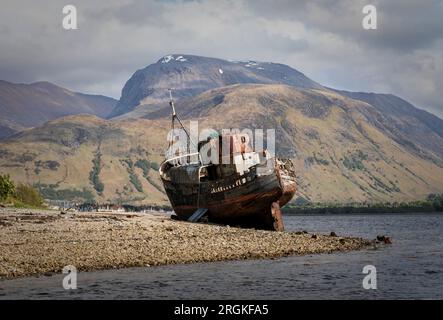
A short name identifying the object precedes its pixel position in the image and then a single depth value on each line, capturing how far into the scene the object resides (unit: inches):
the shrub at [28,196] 3739.9
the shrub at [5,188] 3176.7
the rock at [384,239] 2203.5
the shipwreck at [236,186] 2375.9
